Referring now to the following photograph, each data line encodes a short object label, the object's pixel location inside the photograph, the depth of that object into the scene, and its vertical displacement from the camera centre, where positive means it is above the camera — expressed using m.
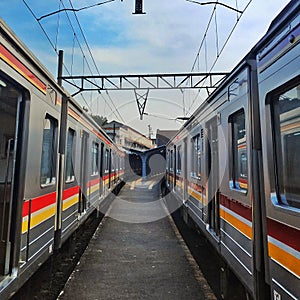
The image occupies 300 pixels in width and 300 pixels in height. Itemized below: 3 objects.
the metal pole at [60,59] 8.40 +3.37
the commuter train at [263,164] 1.70 +0.07
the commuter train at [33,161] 2.27 +0.12
